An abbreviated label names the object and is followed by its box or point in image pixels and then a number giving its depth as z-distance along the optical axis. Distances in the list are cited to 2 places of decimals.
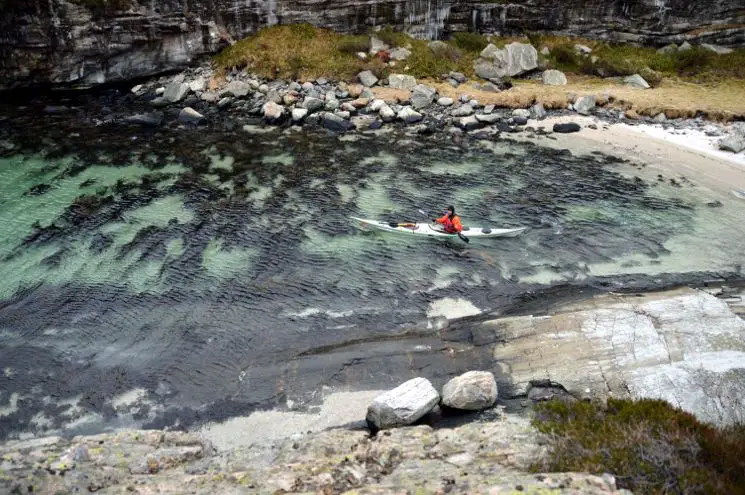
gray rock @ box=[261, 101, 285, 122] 32.12
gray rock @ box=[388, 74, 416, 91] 34.78
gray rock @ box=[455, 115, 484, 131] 30.86
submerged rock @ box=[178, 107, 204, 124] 31.98
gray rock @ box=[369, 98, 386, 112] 32.78
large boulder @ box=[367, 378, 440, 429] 12.18
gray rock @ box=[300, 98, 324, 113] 32.84
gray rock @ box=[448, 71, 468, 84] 35.53
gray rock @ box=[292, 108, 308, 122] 32.16
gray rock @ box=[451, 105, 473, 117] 32.09
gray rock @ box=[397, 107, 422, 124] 31.94
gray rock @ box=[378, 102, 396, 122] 32.06
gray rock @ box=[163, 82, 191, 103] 34.84
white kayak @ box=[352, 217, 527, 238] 20.25
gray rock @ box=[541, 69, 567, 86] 35.38
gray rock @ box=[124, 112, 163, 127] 31.55
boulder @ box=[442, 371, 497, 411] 12.74
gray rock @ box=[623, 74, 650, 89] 34.06
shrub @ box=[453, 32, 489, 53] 38.31
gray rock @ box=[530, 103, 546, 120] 31.84
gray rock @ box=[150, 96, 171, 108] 34.31
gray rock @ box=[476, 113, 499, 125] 31.34
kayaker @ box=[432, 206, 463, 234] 19.92
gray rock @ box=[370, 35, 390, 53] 37.47
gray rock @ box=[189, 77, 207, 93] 35.69
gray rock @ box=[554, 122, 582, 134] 29.97
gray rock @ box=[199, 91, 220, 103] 35.03
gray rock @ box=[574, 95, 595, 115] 31.80
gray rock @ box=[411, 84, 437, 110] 33.25
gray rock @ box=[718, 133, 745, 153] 26.03
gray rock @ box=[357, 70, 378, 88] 35.09
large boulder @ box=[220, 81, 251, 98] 34.91
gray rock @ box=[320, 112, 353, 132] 31.11
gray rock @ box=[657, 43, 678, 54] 37.07
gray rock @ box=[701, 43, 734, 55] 35.75
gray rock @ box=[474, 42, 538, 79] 35.94
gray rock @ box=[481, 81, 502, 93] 34.38
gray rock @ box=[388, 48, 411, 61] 36.84
